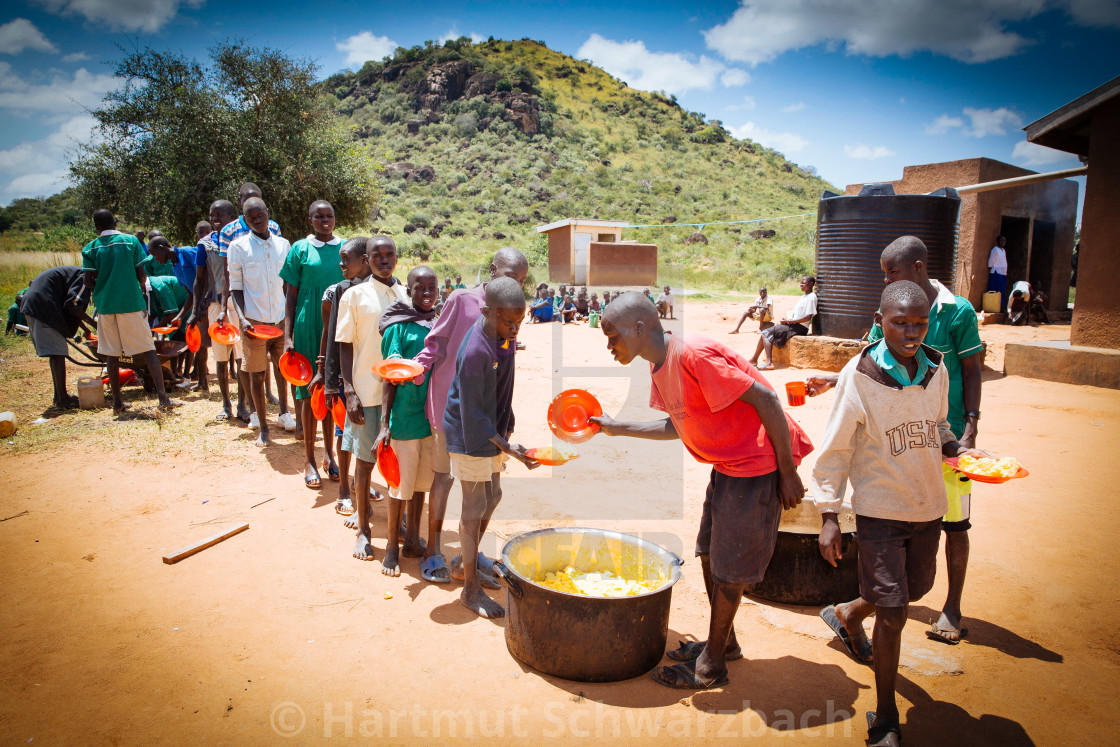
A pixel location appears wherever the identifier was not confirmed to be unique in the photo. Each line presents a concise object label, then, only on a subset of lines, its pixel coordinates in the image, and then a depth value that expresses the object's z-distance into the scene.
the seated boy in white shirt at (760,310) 13.96
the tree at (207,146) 14.05
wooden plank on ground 3.82
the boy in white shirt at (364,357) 3.98
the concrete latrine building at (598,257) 25.27
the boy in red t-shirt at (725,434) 2.48
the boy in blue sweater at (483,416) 3.05
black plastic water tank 8.00
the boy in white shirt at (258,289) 5.75
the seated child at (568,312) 16.64
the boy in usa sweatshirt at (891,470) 2.38
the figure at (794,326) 9.56
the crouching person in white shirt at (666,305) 16.25
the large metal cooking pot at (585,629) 2.67
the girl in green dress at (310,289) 5.03
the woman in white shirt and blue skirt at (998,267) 12.89
